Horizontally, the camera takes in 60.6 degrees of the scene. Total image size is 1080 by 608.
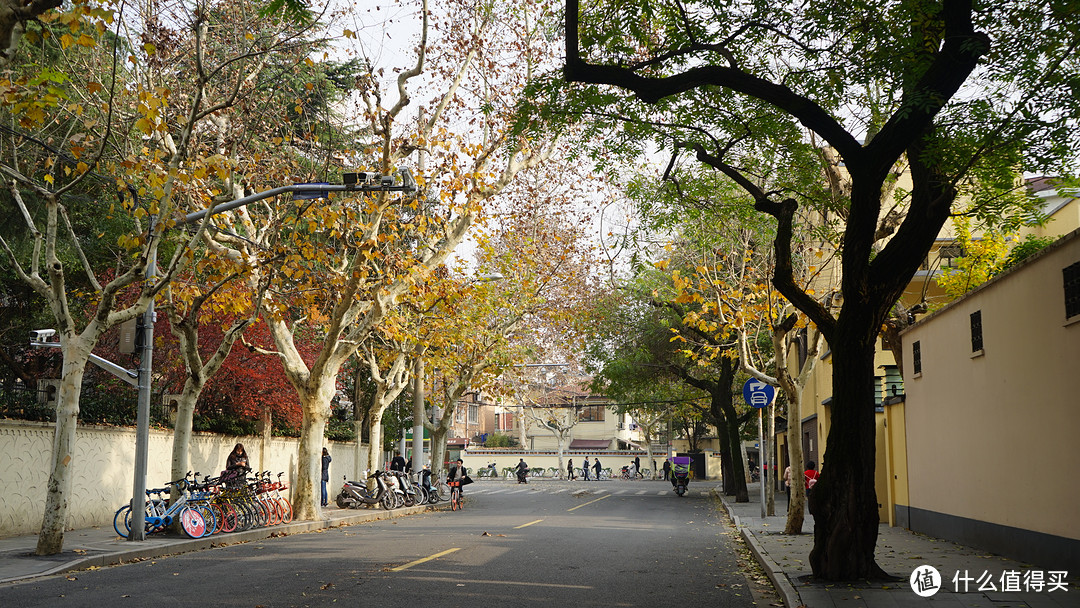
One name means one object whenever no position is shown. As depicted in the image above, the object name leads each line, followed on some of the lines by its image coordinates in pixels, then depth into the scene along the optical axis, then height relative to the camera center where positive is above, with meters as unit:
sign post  19.11 +0.79
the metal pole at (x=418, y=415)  29.25 +0.50
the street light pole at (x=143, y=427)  15.00 +0.05
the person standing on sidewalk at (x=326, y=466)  26.95 -1.04
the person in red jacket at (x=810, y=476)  21.03 -1.01
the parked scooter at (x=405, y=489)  27.09 -1.73
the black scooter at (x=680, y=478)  40.47 -2.03
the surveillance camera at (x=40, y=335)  16.05 +1.65
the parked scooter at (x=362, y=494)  26.17 -1.81
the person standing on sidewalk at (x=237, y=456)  19.91 -0.56
